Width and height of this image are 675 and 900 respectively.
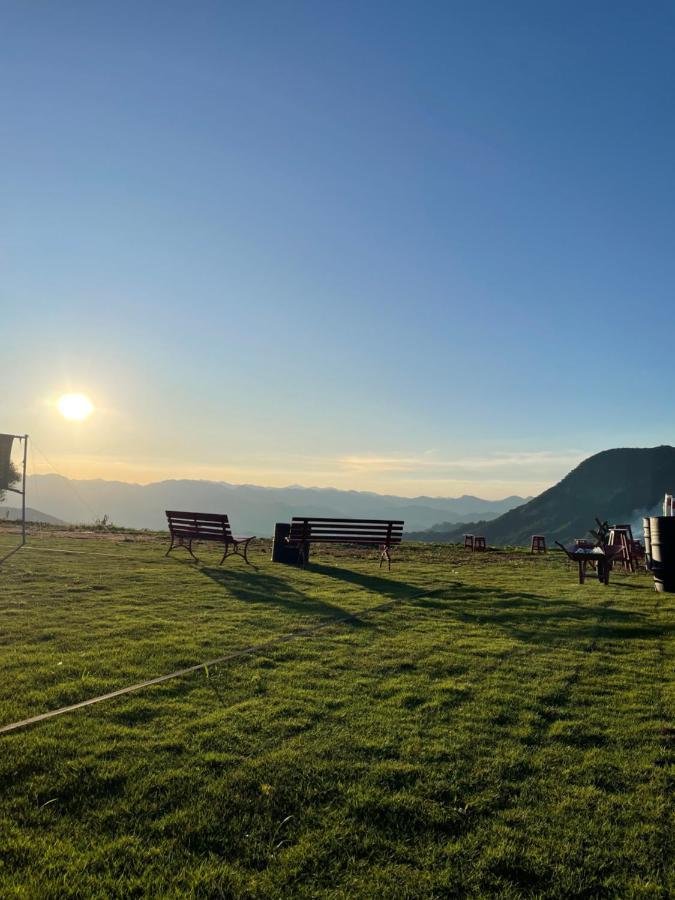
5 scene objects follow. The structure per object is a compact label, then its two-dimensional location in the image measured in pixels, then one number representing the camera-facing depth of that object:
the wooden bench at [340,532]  14.98
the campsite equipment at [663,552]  11.36
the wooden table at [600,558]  12.32
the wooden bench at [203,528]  14.46
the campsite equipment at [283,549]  15.19
